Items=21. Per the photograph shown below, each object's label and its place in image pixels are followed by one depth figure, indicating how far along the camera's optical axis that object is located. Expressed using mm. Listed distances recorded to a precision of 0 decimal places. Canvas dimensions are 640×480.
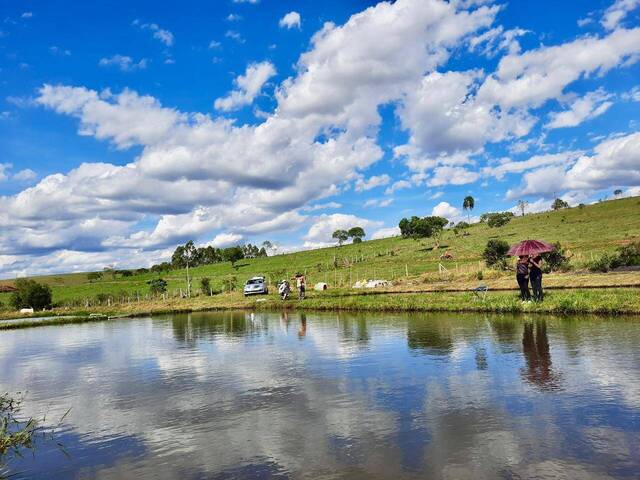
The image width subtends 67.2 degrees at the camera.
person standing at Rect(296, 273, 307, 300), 39688
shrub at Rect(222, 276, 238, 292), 62288
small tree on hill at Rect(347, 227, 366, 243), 151188
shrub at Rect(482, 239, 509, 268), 44531
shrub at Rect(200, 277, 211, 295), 58700
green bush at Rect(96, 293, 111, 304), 61516
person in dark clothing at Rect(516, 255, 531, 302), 22859
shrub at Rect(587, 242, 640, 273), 34688
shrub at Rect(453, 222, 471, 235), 107312
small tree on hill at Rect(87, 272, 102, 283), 130438
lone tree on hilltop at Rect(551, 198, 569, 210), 128025
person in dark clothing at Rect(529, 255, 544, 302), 22359
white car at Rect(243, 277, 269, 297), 49688
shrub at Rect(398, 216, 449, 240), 93512
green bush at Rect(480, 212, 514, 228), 103750
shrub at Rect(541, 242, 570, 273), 37312
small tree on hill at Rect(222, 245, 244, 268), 113812
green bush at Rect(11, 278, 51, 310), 61406
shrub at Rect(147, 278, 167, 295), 69075
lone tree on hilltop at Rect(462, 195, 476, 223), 153000
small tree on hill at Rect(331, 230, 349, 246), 148750
